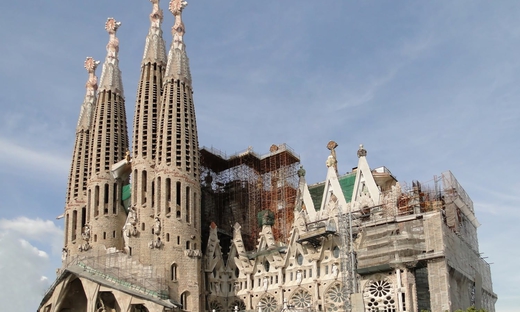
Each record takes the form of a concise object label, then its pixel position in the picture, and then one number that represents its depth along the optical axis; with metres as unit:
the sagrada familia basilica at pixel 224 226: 49.94
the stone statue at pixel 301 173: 66.31
